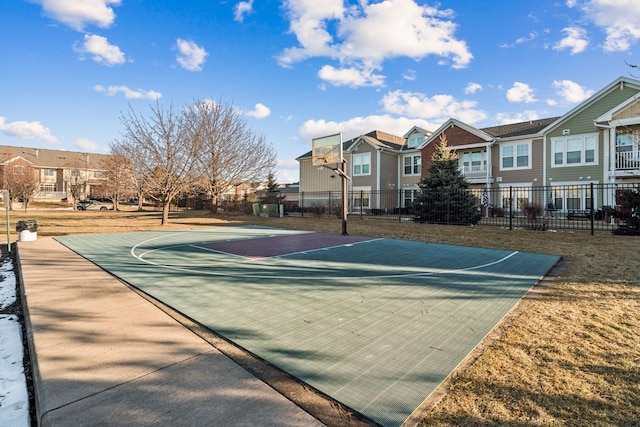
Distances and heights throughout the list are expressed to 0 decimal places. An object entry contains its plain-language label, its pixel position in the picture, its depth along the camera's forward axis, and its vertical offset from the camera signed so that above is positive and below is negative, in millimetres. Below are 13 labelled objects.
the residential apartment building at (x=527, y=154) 19062 +3842
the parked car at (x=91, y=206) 39984 +479
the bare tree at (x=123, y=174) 20172 +2375
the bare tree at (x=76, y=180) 40031 +4095
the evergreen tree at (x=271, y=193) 28906 +1614
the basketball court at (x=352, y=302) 2775 -1385
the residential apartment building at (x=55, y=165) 50425 +7577
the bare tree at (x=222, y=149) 24828 +4726
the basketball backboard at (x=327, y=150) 15805 +2977
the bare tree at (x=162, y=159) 19250 +3002
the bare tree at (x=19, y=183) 35406 +3048
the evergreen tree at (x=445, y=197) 16906 +527
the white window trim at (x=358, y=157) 29453 +4552
